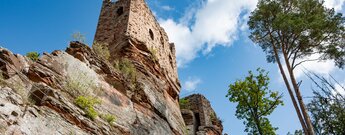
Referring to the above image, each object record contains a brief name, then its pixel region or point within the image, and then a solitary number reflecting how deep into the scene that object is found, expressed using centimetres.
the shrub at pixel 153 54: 1406
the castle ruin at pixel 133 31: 1375
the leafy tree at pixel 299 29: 1496
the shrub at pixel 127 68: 1155
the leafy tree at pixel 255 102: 1866
